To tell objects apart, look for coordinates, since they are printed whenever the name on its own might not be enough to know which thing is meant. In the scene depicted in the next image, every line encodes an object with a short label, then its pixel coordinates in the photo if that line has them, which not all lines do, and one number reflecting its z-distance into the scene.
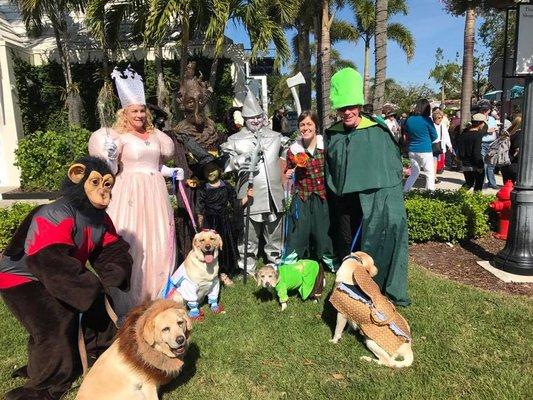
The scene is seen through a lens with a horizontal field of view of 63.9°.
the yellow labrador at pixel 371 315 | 3.29
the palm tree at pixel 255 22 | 11.23
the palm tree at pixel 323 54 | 15.44
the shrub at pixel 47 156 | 9.83
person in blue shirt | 8.32
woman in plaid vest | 4.90
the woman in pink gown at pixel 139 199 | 3.92
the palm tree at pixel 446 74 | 53.56
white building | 11.05
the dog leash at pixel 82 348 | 2.98
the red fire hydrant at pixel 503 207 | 6.36
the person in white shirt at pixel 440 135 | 11.32
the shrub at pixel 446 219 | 6.24
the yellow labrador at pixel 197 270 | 4.01
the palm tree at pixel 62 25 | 11.25
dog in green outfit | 4.27
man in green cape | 4.04
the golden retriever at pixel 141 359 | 2.57
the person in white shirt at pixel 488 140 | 9.10
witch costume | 4.89
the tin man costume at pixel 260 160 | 4.86
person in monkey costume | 2.69
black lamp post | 4.71
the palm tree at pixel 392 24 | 22.00
